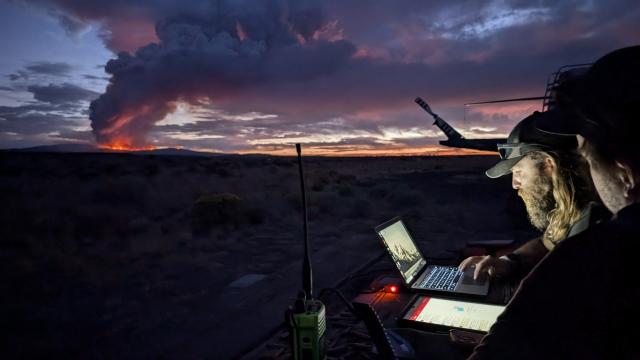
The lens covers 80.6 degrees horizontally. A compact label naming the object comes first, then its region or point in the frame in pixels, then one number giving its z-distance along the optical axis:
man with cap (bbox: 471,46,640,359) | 0.77
